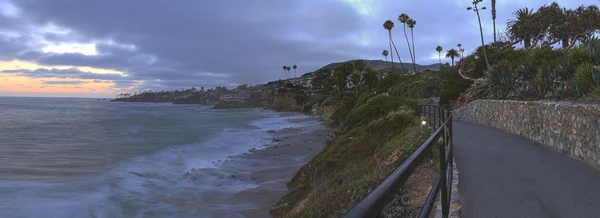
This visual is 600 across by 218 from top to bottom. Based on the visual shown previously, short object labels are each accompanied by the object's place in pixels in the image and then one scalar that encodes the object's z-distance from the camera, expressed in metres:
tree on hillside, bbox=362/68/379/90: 63.09
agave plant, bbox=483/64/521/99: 14.62
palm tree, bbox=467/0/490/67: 22.70
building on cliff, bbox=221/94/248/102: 186.88
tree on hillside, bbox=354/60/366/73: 66.56
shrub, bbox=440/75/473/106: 24.73
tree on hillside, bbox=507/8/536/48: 31.68
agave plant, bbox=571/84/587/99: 8.66
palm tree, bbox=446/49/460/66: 78.03
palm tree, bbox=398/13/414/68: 63.93
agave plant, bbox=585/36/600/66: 9.77
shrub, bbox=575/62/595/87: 8.68
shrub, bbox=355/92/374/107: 33.72
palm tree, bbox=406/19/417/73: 66.75
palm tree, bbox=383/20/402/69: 66.19
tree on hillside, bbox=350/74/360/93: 64.43
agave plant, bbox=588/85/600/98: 7.44
